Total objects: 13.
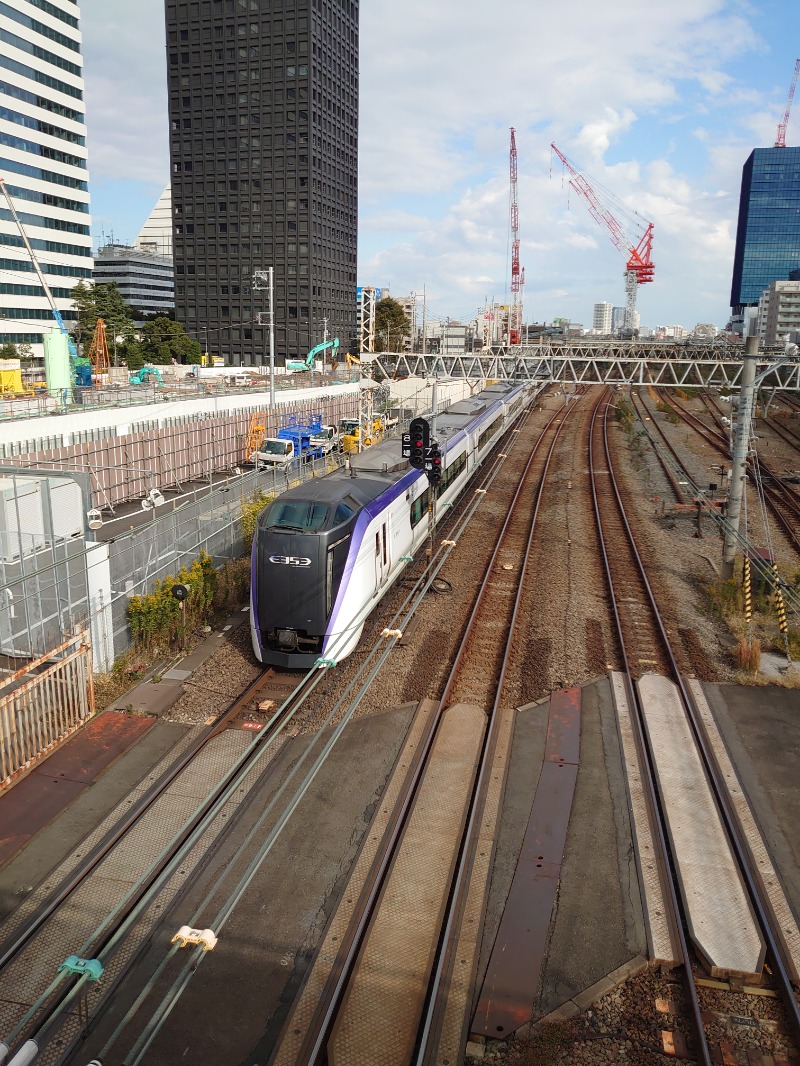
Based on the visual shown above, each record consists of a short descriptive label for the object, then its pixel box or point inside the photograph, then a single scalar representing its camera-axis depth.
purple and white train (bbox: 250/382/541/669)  13.31
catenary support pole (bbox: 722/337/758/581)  18.45
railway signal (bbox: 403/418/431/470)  17.67
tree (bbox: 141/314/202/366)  83.69
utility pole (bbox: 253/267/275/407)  36.98
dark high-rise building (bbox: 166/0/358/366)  91.38
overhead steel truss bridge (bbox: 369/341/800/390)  47.56
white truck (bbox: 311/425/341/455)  40.65
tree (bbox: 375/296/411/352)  122.06
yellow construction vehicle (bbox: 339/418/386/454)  35.09
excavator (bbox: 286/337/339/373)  75.21
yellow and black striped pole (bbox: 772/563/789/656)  16.15
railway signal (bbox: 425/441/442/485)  18.39
